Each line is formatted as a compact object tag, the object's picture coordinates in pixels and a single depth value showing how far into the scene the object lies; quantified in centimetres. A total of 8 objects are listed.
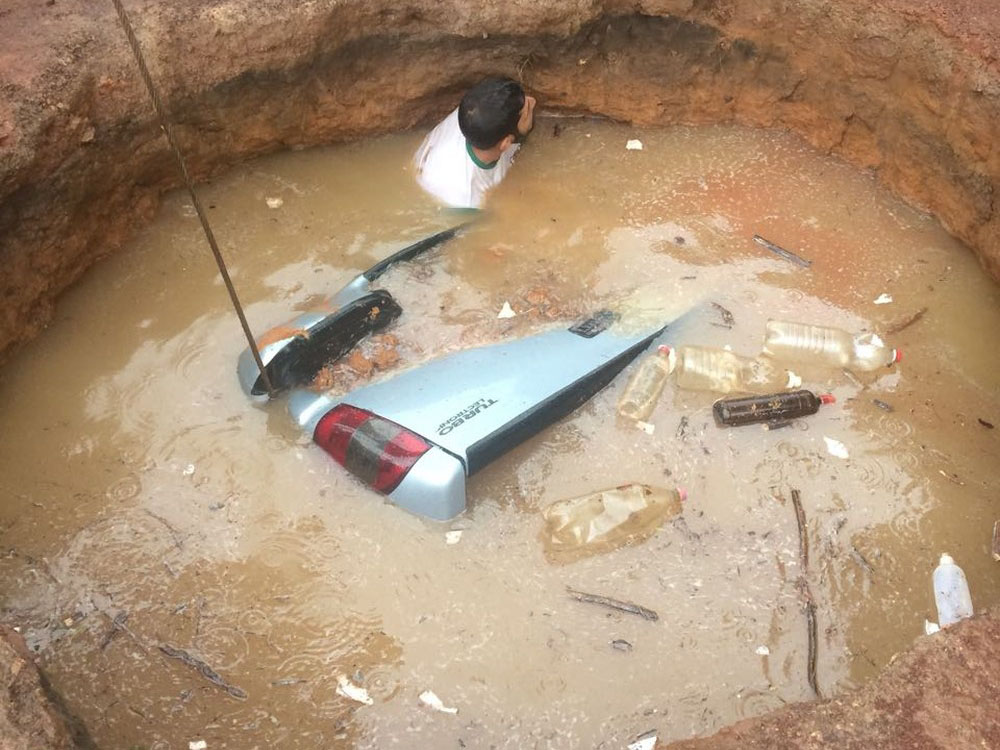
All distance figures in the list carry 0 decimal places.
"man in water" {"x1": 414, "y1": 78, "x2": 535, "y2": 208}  352
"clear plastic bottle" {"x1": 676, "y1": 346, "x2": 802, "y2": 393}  329
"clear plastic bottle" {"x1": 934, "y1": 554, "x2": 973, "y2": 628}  270
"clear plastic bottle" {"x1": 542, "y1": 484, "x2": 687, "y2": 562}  284
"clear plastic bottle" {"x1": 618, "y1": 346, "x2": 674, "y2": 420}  320
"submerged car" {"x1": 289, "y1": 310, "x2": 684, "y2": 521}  275
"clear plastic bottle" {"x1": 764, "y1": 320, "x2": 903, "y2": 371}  336
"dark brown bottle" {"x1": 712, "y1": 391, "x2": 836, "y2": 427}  314
